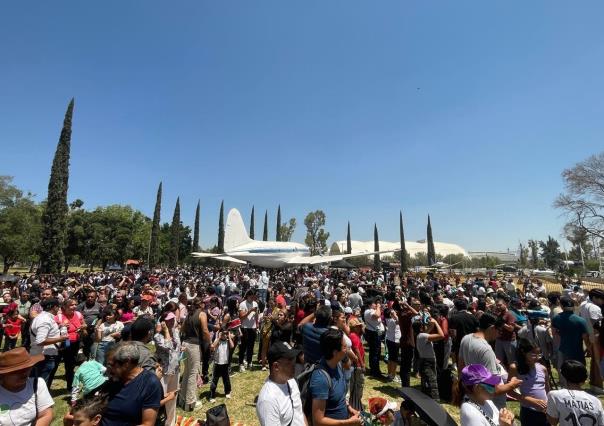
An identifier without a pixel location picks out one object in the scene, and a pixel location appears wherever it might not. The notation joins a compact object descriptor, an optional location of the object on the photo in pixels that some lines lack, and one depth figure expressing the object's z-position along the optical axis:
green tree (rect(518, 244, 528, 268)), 82.07
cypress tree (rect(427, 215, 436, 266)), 57.44
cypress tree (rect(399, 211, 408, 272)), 51.96
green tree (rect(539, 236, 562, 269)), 78.96
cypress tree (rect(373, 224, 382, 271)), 59.81
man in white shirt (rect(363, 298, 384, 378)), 7.24
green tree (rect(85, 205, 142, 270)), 44.72
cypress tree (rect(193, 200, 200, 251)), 57.88
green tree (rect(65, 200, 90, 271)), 44.53
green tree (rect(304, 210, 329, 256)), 62.83
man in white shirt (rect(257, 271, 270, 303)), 15.02
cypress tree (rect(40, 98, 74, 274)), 29.23
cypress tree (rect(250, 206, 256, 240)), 63.38
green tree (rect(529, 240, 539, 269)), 85.93
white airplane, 32.59
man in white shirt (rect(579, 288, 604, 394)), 5.43
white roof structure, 97.81
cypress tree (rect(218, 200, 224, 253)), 58.03
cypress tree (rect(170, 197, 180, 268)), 49.12
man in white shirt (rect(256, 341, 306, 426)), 2.28
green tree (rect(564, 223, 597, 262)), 30.43
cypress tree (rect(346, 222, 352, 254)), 62.22
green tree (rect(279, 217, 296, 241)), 64.19
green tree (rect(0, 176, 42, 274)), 35.12
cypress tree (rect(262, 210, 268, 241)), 63.38
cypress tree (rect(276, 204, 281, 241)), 63.02
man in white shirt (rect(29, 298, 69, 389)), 5.04
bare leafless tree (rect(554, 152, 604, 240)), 28.73
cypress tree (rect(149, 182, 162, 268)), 47.19
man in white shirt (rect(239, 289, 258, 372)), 7.37
